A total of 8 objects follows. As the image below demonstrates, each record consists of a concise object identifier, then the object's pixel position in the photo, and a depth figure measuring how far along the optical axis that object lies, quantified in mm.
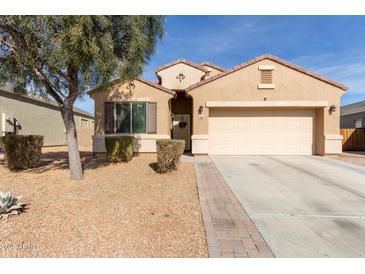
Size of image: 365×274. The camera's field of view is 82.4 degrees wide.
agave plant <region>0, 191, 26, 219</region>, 3576
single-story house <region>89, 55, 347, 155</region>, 10477
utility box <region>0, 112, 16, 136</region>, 13761
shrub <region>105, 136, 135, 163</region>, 8648
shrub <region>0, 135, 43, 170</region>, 7391
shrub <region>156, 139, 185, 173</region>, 6754
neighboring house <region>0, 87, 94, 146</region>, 14291
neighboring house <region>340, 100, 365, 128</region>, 20438
